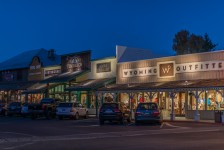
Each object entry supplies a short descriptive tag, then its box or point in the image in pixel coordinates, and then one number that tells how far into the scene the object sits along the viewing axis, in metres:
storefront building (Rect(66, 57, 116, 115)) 42.32
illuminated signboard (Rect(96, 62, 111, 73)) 44.44
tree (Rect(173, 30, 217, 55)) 73.81
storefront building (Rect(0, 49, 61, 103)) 56.81
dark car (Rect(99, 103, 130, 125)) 28.58
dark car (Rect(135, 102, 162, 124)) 26.75
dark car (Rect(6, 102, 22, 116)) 42.22
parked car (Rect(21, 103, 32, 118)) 37.31
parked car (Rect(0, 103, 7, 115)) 44.59
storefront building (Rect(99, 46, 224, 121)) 32.69
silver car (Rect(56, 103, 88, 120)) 34.81
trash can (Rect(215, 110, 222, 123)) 29.38
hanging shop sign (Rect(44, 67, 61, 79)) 52.66
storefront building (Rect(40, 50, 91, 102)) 46.72
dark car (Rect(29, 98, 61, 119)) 36.48
